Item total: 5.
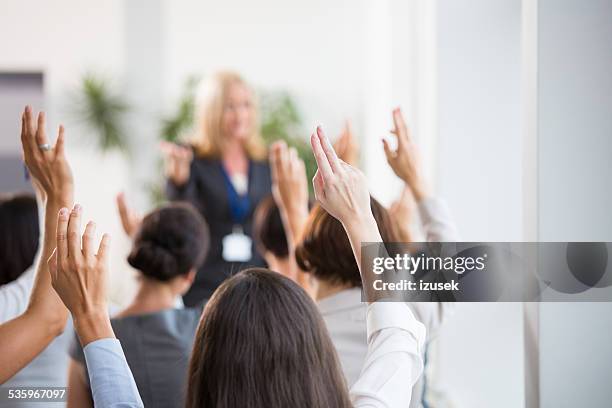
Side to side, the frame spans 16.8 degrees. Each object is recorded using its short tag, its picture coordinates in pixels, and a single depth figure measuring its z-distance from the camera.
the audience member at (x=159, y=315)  4.65
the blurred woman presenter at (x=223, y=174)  6.41
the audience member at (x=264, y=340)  3.97
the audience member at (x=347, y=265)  4.53
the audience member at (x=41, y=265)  4.27
